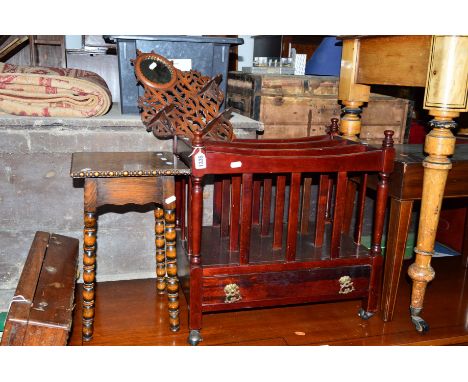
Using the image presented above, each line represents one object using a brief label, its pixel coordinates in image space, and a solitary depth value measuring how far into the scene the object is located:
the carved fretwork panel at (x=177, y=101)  1.82
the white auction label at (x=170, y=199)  1.62
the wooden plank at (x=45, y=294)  1.22
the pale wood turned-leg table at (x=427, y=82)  1.50
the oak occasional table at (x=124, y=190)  1.55
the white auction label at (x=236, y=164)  1.51
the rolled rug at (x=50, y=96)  1.89
